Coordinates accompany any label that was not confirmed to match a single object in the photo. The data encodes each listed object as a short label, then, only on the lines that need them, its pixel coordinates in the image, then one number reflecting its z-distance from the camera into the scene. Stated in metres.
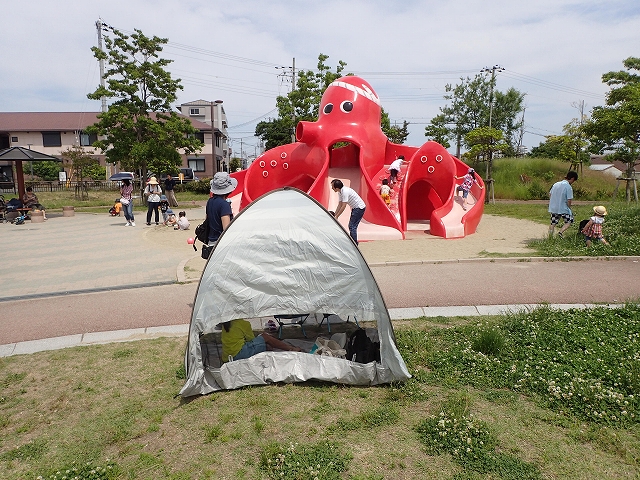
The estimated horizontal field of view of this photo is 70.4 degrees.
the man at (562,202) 11.34
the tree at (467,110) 44.09
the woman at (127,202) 17.66
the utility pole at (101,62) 31.33
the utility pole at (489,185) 26.25
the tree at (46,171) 43.28
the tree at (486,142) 27.91
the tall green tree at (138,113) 25.42
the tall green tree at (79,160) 32.16
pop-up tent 4.66
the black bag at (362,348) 4.92
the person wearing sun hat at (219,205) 6.24
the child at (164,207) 17.33
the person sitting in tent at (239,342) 4.97
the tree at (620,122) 17.98
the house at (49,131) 44.91
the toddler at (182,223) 16.09
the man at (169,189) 19.91
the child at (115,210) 21.52
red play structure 13.86
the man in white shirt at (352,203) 9.57
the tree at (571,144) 30.75
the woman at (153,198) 17.25
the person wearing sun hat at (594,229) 10.55
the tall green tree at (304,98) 33.72
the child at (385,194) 14.45
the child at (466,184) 16.56
